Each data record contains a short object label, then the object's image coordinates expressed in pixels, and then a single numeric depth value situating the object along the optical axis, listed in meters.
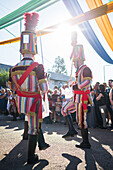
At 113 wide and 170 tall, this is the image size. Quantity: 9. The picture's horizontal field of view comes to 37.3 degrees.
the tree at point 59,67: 56.22
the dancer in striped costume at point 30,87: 2.56
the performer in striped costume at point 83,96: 3.30
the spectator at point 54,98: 7.61
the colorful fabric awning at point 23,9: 4.88
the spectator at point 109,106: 6.04
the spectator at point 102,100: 5.93
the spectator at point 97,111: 5.93
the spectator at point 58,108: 7.41
